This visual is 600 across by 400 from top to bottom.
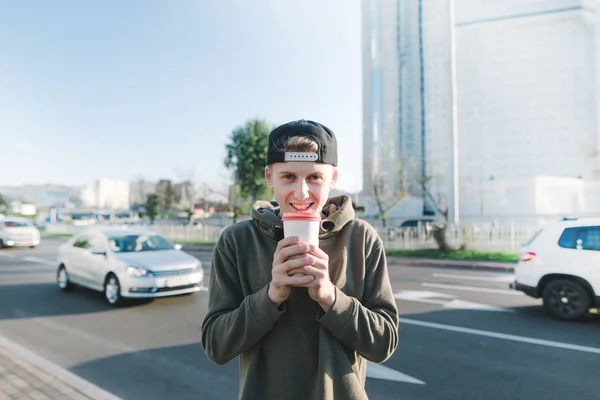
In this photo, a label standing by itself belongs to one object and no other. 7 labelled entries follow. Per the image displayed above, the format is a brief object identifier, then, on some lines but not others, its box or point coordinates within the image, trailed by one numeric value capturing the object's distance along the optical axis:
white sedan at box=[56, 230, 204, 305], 7.95
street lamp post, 16.19
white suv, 6.77
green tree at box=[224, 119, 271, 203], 27.97
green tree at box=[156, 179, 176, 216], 47.44
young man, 1.36
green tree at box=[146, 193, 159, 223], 41.84
